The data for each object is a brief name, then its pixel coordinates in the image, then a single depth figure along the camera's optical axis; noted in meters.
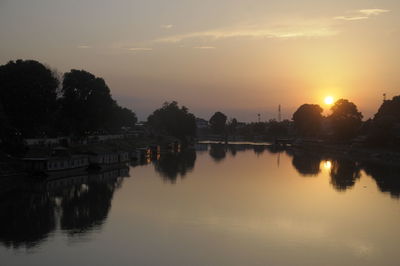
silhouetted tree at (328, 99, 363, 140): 99.25
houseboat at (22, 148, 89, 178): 41.94
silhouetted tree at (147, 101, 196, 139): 119.31
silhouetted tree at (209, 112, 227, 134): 196.75
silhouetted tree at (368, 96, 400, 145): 78.56
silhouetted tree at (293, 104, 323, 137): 145.62
